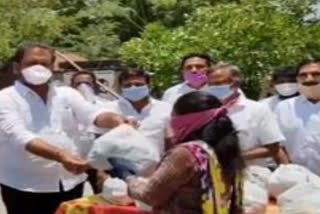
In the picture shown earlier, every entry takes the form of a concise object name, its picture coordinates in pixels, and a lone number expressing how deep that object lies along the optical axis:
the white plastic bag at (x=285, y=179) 5.41
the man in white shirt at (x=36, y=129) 5.63
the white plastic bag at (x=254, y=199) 5.16
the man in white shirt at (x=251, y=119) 6.25
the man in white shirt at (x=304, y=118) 6.53
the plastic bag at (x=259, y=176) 5.44
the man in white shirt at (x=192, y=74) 7.14
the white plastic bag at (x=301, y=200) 5.06
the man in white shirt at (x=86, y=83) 8.80
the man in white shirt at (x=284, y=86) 7.75
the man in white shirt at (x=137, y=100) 6.47
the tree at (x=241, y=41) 15.91
